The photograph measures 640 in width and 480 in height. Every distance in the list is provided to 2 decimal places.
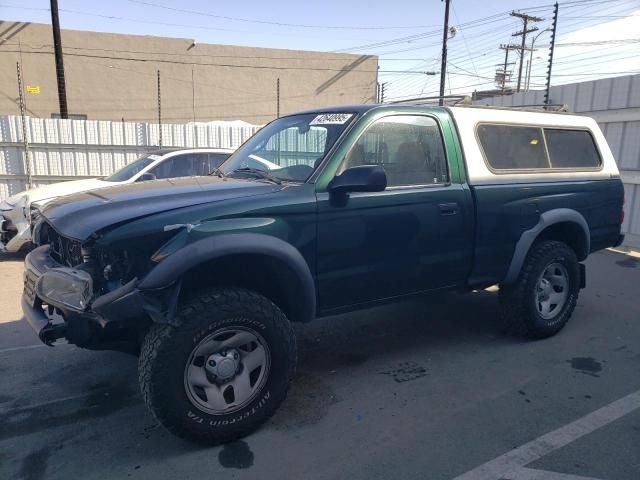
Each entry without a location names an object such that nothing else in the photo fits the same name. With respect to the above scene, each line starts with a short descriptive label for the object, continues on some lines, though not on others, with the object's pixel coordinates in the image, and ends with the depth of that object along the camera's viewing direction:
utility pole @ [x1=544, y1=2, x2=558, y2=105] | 18.05
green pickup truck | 2.76
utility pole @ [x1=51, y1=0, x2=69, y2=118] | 14.44
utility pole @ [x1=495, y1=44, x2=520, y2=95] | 50.75
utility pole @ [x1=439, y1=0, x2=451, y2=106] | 26.09
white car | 7.34
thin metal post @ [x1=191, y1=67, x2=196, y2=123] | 30.02
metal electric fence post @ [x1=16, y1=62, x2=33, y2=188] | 10.40
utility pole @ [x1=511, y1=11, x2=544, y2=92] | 44.66
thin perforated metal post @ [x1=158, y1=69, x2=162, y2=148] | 11.70
